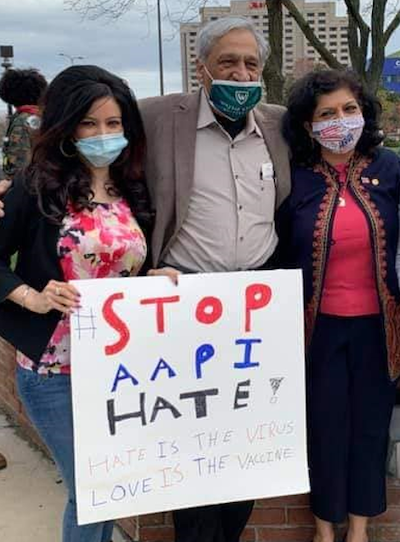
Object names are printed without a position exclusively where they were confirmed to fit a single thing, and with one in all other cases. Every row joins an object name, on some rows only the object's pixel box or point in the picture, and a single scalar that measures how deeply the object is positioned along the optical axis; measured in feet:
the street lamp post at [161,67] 70.15
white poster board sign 6.66
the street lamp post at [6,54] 50.70
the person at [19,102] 14.62
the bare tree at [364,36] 25.58
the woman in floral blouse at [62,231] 6.57
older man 7.55
